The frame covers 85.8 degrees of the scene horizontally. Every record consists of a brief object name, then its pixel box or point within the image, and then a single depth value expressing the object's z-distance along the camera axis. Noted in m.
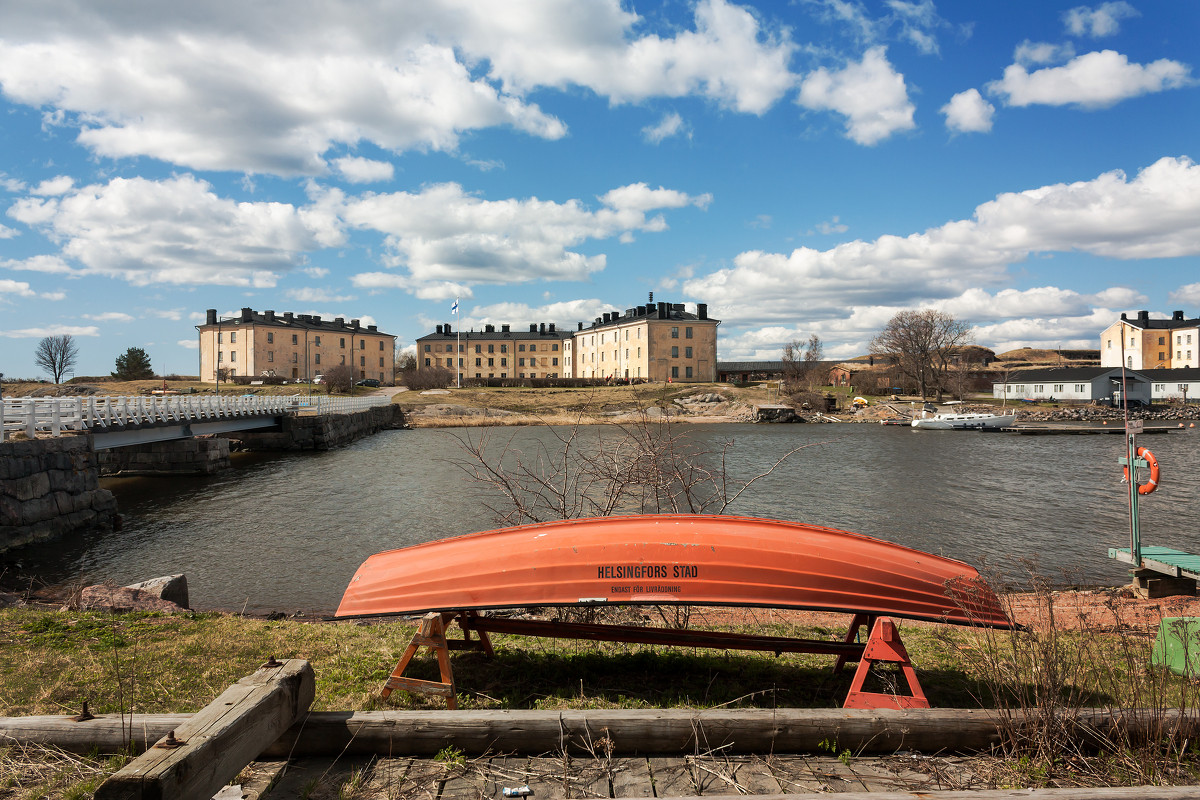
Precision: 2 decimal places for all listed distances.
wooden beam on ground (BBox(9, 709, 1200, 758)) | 3.62
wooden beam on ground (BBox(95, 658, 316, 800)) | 2.43
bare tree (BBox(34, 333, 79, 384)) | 79.12
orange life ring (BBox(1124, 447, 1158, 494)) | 9.56
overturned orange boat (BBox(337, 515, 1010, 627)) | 4.20
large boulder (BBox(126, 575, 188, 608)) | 9.13
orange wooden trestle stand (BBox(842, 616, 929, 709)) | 4.10
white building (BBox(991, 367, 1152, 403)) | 75.81
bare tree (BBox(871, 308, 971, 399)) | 81.12
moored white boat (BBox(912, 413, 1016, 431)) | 60.22
